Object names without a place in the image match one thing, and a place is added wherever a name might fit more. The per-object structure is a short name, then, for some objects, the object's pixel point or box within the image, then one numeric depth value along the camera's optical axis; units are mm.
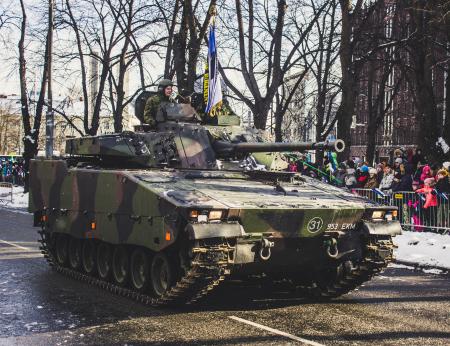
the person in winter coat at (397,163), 18588
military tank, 8344
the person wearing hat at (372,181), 18062
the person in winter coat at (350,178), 18828
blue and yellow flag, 12150
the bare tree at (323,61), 27714
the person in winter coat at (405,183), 16656
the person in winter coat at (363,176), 18719
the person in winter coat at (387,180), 17453
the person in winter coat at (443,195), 15320
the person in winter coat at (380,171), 18828
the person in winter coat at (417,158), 18853
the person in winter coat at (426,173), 16219
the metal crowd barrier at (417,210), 15406
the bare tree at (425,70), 20891
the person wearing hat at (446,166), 16859
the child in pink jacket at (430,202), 15578
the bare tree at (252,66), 21656
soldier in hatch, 11288
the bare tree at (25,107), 32312
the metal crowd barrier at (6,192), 31144
